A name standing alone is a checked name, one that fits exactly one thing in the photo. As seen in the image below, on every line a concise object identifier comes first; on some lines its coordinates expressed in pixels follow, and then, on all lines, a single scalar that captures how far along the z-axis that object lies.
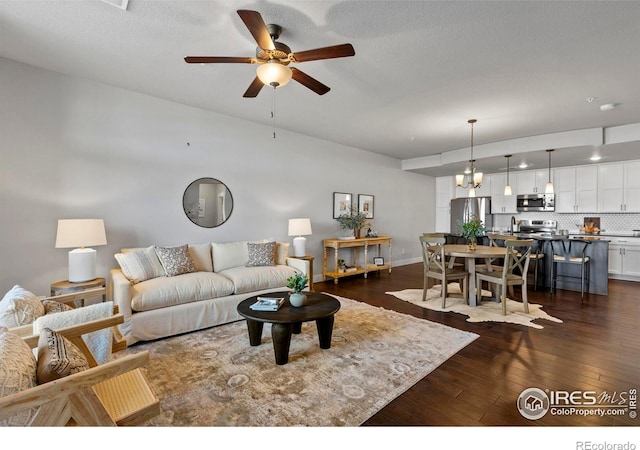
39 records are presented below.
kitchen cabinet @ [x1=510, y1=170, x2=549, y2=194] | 7.12
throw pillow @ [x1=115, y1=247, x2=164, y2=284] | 3.26
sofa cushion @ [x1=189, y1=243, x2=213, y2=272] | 3.88
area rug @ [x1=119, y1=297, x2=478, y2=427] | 1.86
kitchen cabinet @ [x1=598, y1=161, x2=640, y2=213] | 6.02
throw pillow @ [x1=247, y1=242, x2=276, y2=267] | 4.13
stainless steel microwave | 6.99
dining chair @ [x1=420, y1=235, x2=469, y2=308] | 4.04
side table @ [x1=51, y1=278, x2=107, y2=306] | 2.87
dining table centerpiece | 4.21
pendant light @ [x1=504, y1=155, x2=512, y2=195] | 5.46
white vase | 2.74
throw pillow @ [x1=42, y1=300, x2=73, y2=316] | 2.01
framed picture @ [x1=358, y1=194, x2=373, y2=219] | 6.52
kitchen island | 4.76
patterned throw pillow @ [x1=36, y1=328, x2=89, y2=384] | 1.21
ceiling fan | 2.03
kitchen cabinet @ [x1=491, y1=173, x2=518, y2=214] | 7.51
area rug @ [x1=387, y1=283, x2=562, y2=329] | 3.57
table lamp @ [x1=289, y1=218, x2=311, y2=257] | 4.79
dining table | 3.88
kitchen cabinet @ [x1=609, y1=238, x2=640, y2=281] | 5.79
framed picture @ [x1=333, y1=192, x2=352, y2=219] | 6.02
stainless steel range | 7.13
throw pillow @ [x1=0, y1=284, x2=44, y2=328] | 1.72
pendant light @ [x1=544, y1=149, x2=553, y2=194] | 5.37
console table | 5.61
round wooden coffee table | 2.47
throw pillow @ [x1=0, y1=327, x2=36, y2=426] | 1.06
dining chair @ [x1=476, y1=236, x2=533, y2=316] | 3.73
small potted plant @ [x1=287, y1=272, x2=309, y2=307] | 2.74
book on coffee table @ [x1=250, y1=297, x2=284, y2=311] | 2.68
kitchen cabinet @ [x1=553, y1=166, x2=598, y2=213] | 6.49
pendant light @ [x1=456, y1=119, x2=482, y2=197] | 4.54
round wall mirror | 4.18
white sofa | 2.93
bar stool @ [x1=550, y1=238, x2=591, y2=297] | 4.83
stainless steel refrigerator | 7.90
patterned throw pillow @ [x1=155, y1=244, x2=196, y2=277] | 3.47
